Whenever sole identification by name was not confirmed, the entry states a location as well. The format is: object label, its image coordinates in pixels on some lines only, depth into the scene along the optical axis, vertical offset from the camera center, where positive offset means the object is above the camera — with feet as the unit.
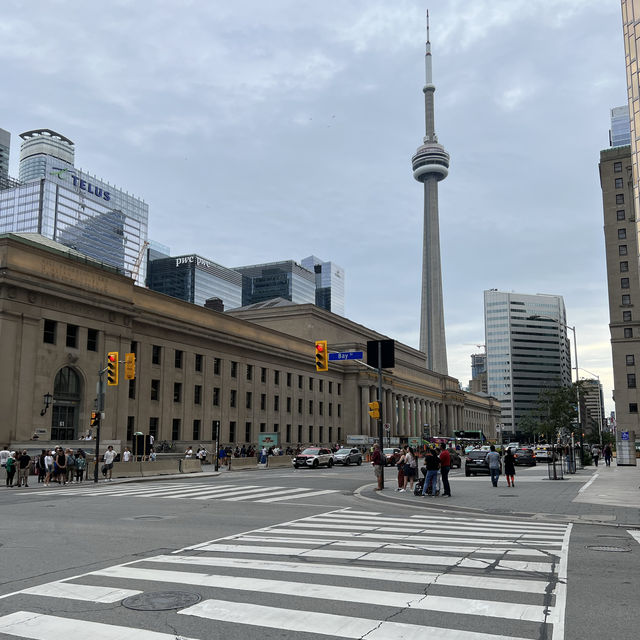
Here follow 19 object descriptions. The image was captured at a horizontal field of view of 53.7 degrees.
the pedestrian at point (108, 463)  107.45 -7.48
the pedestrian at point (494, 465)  88.25 -6.42
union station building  132.05 +14.93
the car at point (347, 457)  178.09 -10.77
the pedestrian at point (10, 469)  96.17 -7.63
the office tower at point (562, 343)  626.23 +75.86
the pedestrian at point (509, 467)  88.38 -6.66
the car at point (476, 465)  124.26 -9.02
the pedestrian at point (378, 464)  86.23 -6.18
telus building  617.62 +204.11
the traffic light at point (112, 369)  109.40 +8.46
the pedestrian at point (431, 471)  73.46 -6.09
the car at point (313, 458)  159.22 -10.07
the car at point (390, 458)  174.70 -10.96
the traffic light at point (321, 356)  102.37 +10.01
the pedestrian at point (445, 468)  72.90 -5.73
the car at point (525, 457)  172.76 -10.37
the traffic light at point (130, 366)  117.91 +9.60
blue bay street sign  113.70 +11.55
